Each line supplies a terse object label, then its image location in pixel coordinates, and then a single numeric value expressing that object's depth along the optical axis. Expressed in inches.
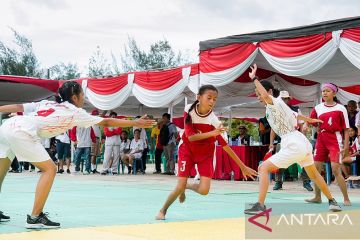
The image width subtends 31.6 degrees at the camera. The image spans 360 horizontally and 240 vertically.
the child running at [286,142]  322.7
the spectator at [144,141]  804.6
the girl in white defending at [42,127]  266.1
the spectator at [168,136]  776.3
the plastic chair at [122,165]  820.5
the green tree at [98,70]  2100.1
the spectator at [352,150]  550.3
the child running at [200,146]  293.0
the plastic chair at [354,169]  574.4
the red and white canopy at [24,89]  790.5
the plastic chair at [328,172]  580.7
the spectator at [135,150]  799.7
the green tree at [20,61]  2030.0
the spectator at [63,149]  803.4
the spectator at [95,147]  826.3
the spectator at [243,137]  735.6
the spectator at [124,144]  809.5
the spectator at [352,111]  591.0
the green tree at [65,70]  2230.8
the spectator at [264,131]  651.5
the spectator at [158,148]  807.1
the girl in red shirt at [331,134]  381.1
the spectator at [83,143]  778.2
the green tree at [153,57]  2057.1
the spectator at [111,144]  783.7
